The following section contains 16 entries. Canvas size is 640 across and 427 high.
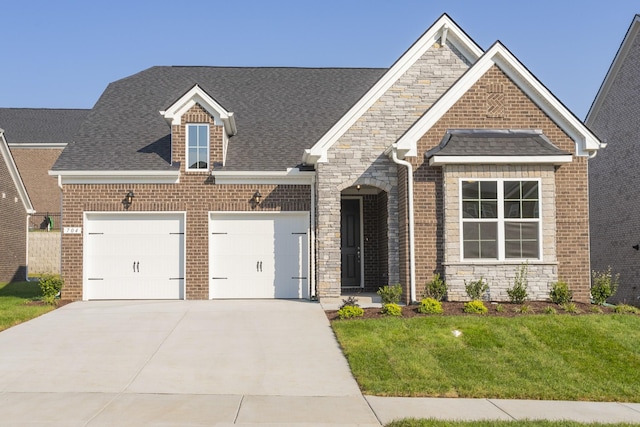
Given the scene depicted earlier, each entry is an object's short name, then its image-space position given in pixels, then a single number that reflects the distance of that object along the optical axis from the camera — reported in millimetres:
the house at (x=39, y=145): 40997
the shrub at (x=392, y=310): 12905
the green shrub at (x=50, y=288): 15695
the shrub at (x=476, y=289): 14133
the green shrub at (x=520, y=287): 14039
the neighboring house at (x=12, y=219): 26833
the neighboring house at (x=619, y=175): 20078
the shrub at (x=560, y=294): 14000
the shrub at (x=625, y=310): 13484
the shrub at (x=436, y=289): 14281
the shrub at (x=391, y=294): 14305
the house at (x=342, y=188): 14500
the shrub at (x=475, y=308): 13102
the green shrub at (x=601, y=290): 14391
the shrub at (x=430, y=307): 13086
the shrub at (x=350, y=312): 12898
